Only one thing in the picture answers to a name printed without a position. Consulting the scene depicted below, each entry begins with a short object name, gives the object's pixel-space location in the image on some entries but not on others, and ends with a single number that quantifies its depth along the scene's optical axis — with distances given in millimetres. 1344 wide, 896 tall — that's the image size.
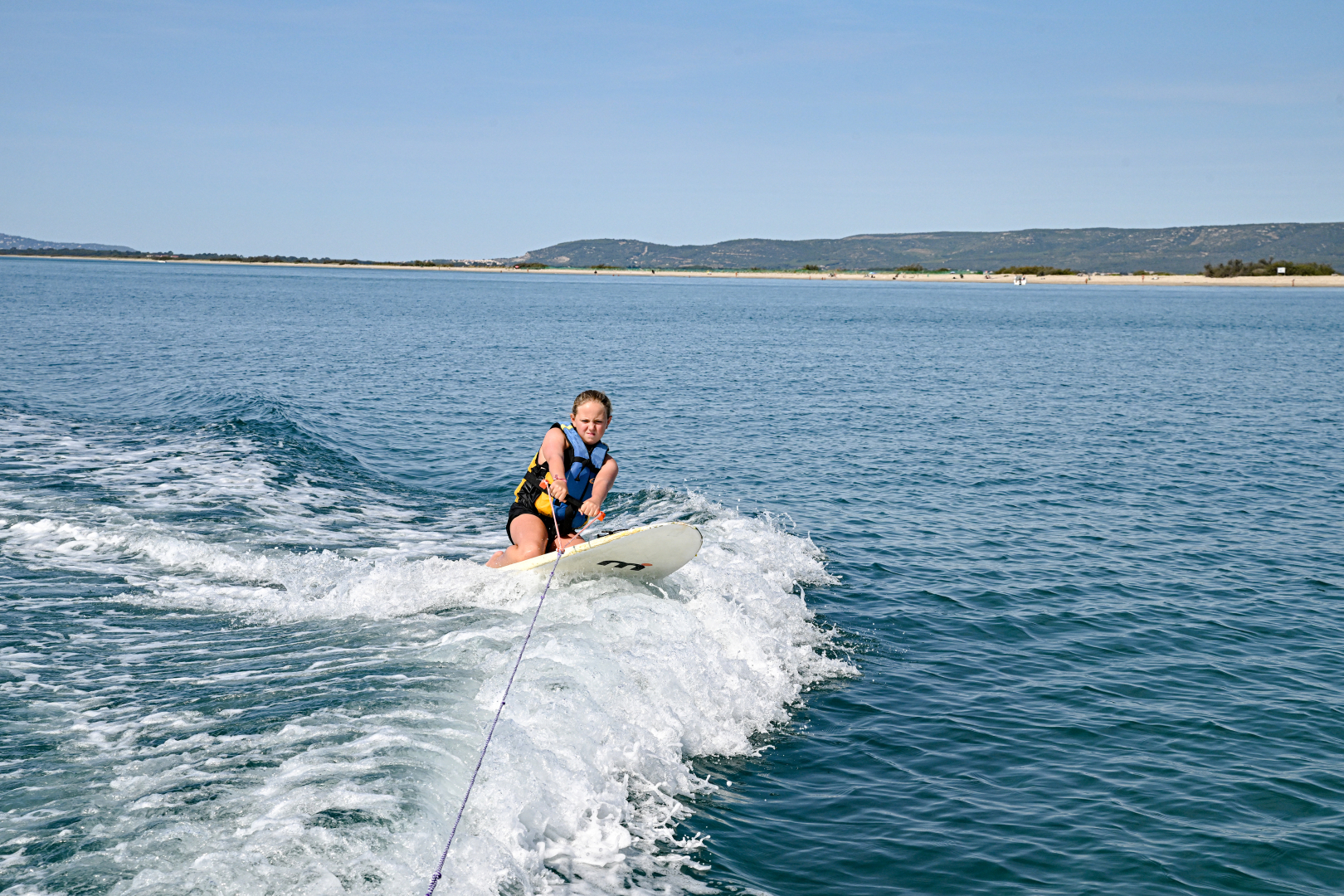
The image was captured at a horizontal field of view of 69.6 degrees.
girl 9469
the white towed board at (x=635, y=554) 9352
